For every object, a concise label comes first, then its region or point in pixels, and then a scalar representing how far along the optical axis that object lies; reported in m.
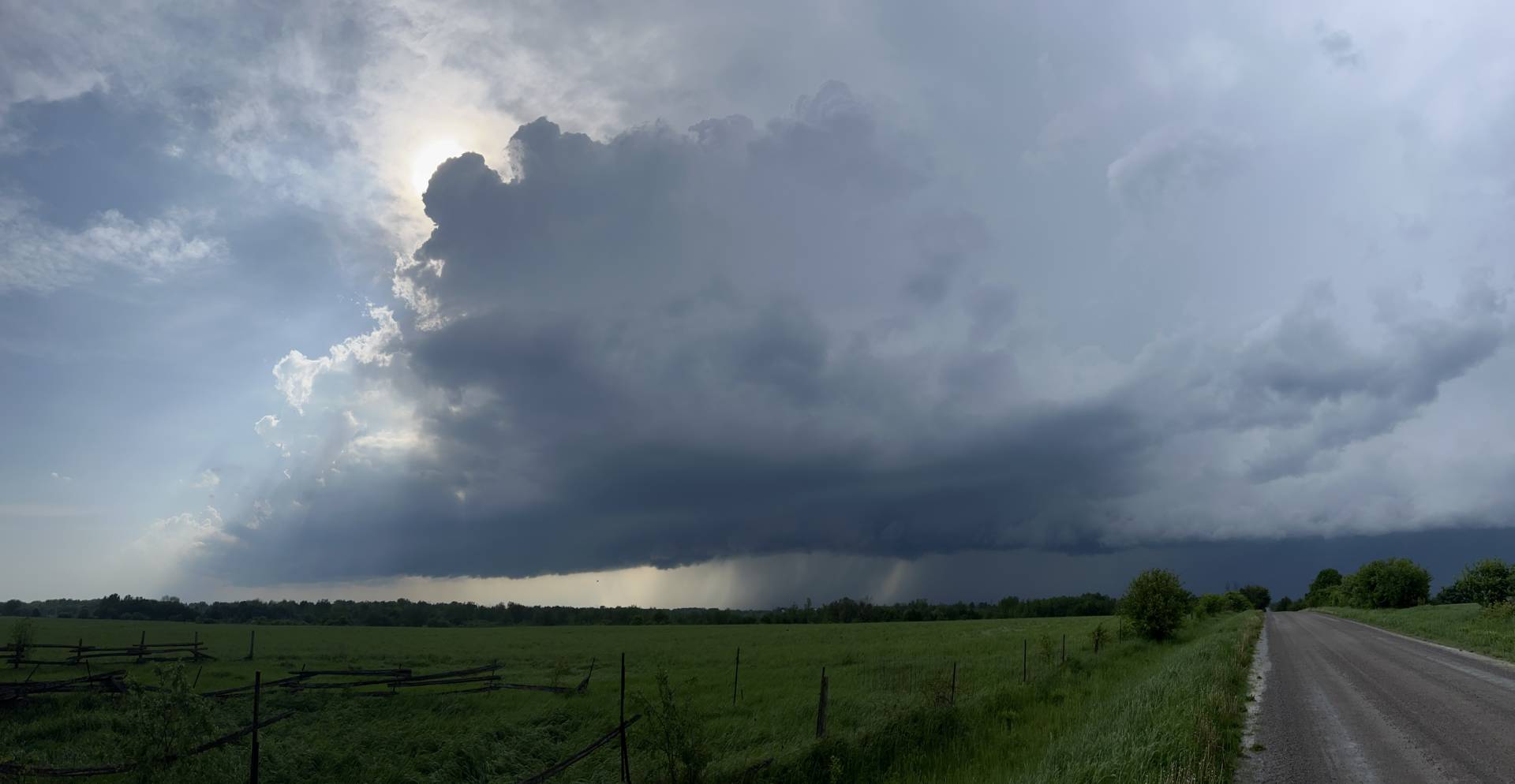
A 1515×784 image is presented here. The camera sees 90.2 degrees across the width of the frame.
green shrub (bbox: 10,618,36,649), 43.34
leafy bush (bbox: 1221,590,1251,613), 154.52
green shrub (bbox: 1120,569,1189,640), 52.12
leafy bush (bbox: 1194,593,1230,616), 95.66
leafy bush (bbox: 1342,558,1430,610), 105.06
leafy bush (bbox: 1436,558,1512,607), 79.69
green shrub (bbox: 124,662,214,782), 13.02
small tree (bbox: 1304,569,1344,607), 156.75
